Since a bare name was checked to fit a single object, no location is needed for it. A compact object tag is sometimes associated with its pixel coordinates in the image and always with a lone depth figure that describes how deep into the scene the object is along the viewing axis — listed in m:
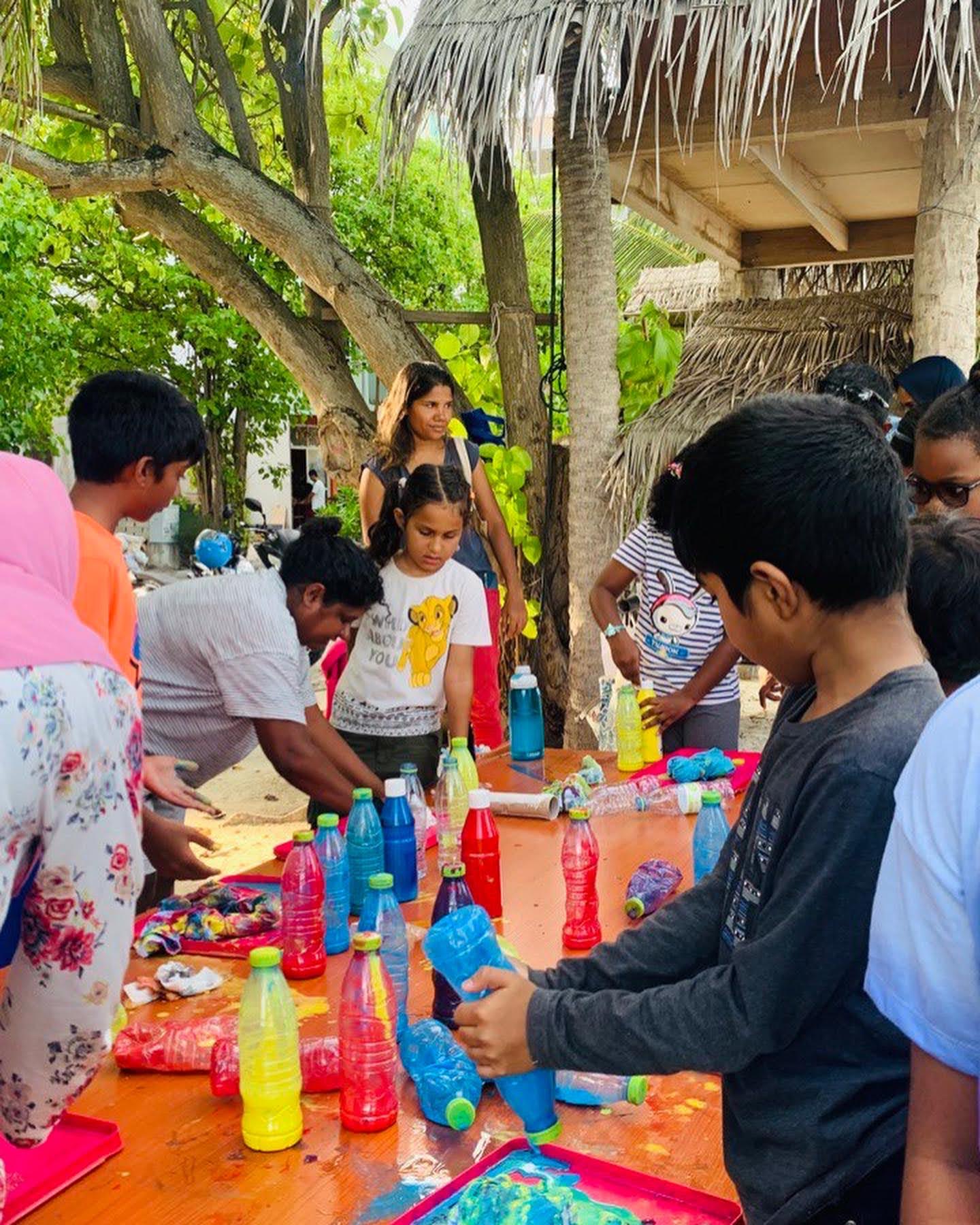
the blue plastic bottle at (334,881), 2.47
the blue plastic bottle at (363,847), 2.70
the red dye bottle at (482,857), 2.60
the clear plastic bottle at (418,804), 3.00
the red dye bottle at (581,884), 2.43
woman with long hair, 5.08
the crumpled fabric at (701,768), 3.58
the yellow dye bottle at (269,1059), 1.77
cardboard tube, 3.31
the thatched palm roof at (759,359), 5.97
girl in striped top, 4.07
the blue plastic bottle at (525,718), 4.05
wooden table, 1.62
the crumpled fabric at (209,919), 2.43
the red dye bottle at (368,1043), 1.82
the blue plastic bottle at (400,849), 2.76
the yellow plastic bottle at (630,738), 3.92
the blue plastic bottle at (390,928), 2.14
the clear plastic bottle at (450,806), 3.07
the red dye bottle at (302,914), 2.36
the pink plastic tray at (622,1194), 1.58
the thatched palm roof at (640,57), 4.96
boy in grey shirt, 1.26
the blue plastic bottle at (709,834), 2.70
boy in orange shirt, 2.67
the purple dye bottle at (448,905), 2.08
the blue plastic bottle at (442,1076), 1.80
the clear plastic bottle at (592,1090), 1.86
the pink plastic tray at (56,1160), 1.63
